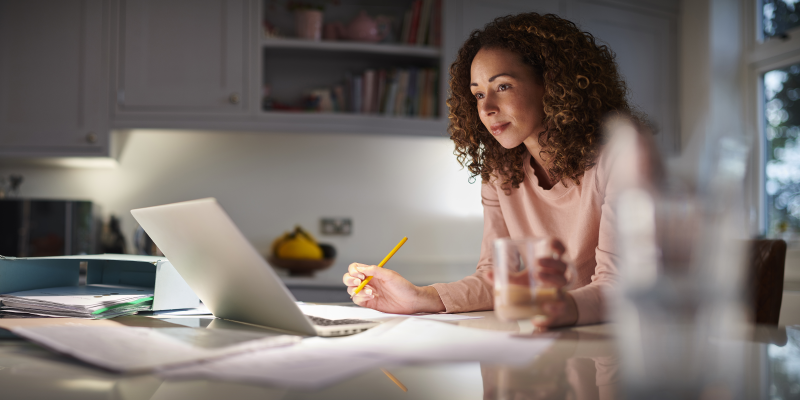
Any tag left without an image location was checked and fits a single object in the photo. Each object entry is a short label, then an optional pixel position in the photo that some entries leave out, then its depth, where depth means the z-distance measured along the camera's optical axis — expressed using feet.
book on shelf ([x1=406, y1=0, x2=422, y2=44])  8.43
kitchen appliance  7.58
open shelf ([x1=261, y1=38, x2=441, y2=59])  7.95
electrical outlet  8.96
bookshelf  8.01
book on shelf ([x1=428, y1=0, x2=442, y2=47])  8.40
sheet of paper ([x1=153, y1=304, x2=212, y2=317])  2.57
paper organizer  2.49
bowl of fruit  7.72
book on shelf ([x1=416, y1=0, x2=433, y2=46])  8.41
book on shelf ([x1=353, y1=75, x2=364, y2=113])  8.37
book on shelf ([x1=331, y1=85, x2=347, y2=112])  8.46
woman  3.56
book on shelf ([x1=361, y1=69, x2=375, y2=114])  8.34
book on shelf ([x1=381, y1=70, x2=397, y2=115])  8.33
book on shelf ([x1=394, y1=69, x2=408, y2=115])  8.36
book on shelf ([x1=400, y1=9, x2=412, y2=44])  8.50
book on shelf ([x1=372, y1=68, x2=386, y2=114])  8.39
